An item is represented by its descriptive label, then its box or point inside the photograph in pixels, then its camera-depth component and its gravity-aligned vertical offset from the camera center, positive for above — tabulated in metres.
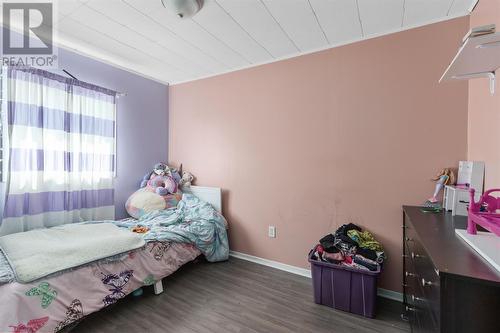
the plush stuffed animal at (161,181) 2.88 -0.25
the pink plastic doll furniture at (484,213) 0.96 -0.21
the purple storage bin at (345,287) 1.72 -0.97
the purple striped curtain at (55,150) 1.97 +0.10
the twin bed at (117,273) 1.29 -0.81
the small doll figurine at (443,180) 1.72 -0.11
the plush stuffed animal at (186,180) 3.10 -0.24
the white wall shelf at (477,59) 0.91 +0.50
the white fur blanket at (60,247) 1.41 -0.63
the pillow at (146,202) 2.71 -0.49
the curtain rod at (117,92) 2.30 +0.83
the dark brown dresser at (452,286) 0.74 -0.42
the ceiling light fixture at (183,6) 1.54 +1.08
